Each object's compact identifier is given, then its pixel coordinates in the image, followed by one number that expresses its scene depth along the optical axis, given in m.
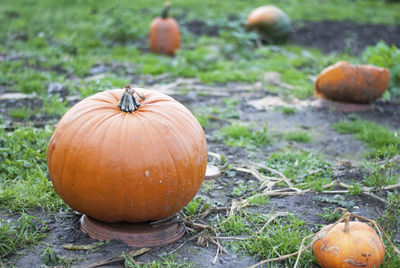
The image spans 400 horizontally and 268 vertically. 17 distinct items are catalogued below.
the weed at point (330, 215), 3.67
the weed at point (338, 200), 3.91
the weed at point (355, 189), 4.09
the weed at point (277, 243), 3.11
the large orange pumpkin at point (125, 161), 3.00
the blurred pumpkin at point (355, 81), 6.33
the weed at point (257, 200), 3.90
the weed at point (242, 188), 4.09
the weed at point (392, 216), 3.38
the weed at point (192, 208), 3.65
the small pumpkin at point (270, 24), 10.24
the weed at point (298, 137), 5.50
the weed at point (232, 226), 3.45
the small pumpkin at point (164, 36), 8.91
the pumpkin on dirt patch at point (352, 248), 2.81
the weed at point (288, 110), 6.38
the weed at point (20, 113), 5.45
